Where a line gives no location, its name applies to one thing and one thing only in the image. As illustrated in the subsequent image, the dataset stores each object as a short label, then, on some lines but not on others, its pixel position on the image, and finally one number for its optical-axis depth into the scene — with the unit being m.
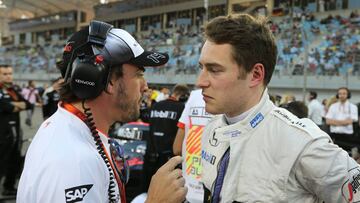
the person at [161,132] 4.67
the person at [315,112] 8.08
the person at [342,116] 6.34
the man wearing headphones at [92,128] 1.03
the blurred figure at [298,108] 3.15
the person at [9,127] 4.62
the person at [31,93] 13.41
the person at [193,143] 2.59
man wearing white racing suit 1.20
